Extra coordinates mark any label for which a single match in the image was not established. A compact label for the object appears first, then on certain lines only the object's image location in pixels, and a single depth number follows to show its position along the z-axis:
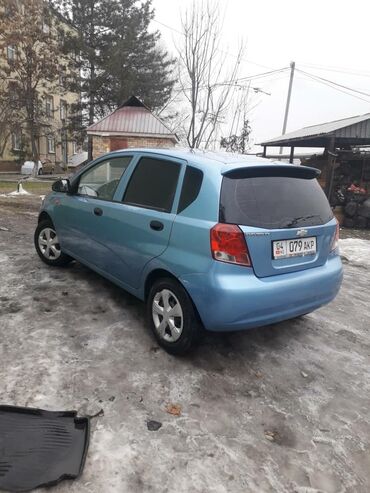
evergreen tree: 24.90
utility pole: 28.84
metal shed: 11.61
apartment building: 23.19
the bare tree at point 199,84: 11.62
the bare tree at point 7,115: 22.48
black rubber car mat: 1.90
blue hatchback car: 2.70
